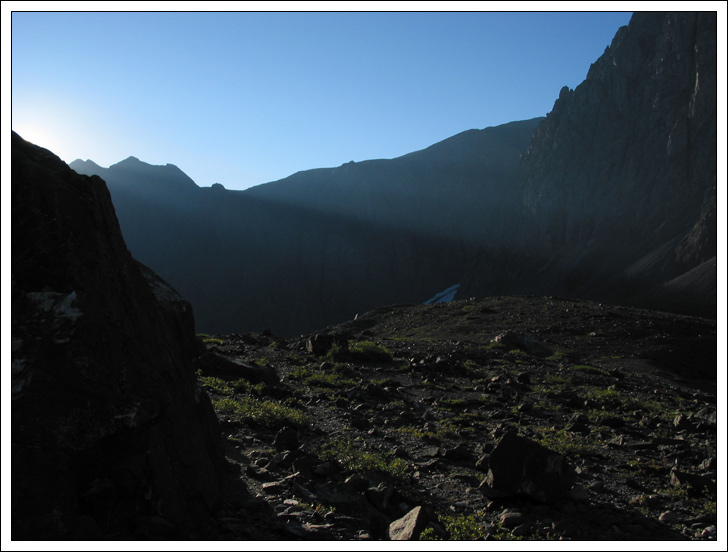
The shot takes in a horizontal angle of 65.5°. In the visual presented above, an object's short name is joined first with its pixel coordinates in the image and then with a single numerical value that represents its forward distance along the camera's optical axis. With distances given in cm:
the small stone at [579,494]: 721
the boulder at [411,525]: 563
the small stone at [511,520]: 645
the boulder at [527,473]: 700
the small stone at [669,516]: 695
